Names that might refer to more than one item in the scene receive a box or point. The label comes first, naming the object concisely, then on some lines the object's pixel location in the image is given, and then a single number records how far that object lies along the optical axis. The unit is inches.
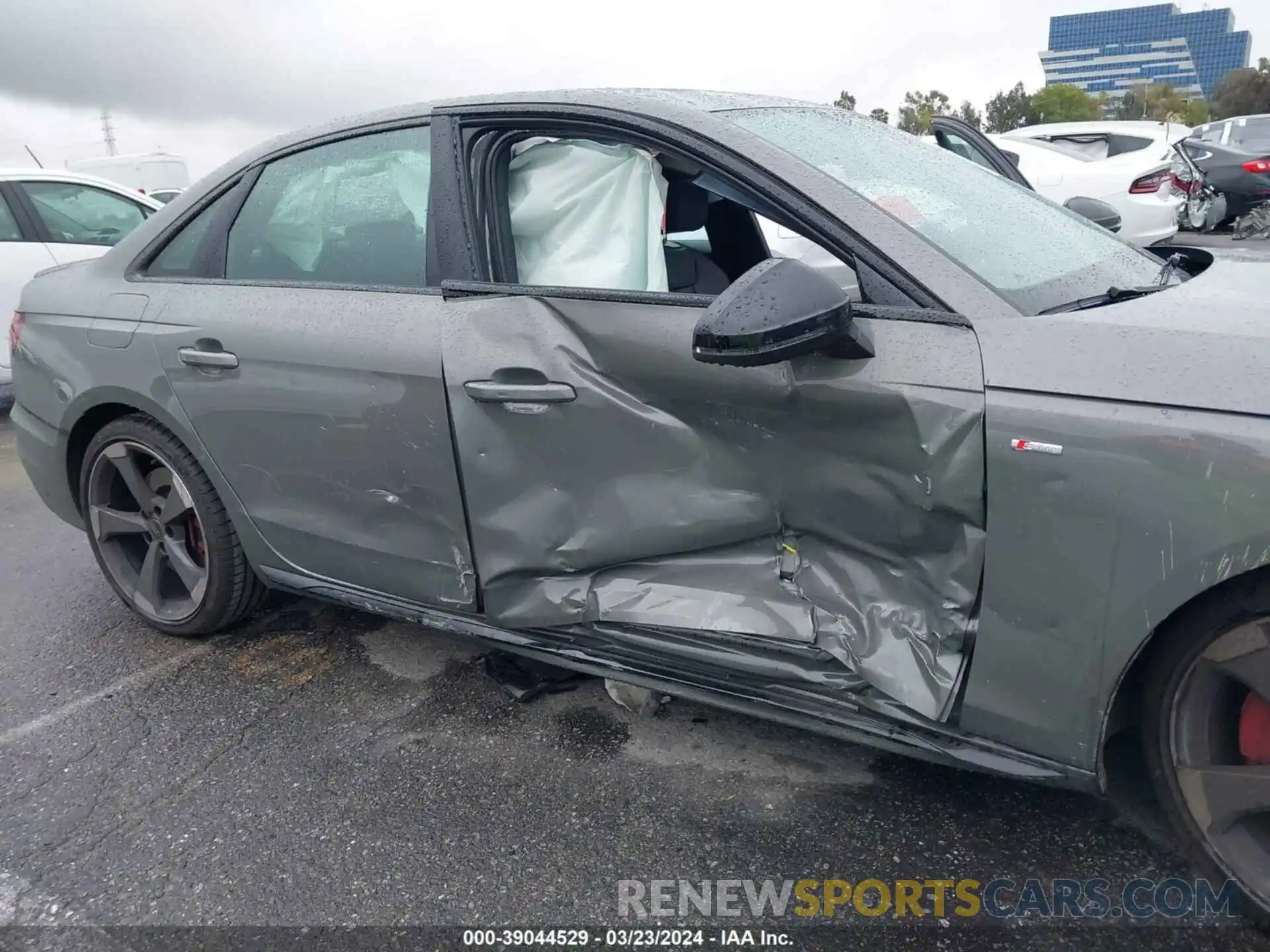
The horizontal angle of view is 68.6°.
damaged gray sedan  63.3
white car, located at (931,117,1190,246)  302.4
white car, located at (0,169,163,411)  249.6
